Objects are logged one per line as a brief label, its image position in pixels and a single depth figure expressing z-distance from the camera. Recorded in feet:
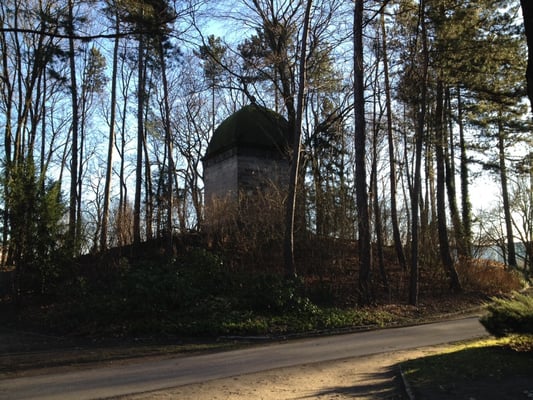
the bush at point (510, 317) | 25.18
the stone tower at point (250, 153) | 76.23
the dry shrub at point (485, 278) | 66.64
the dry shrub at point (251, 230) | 60.11
